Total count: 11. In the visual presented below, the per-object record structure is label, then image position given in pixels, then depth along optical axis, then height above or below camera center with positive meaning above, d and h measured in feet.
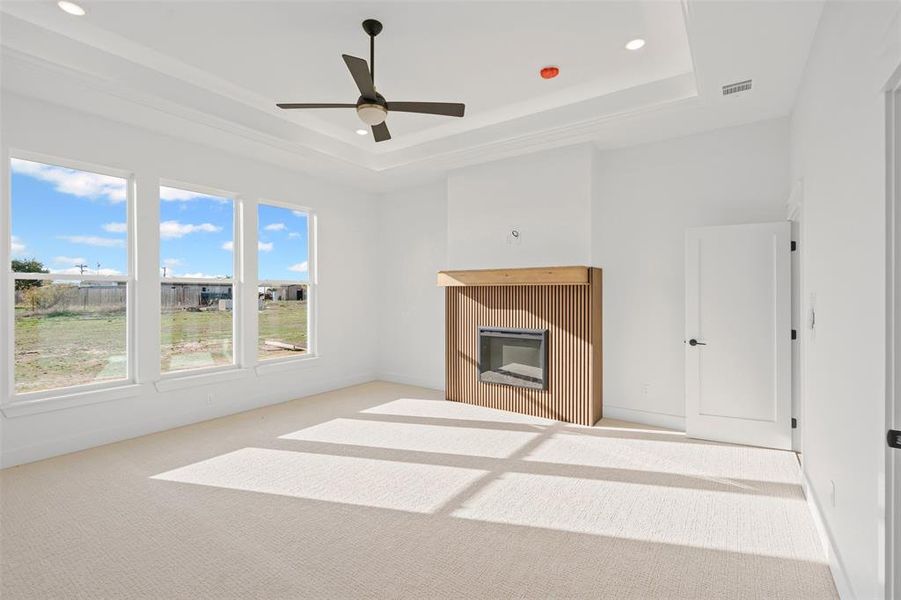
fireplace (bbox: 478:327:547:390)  16.17 -2.14
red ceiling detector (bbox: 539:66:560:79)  12.09 +6.25
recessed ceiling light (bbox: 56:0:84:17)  9.36 +6.29
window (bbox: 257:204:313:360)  17.97 +0.80
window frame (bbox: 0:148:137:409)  11.43 +0.57
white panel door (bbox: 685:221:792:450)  12.35 -1.01
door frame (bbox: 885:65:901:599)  4.62 -0.30
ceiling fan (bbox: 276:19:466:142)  9.39 +4.58
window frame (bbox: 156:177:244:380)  16.47 +0.86
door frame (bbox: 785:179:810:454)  11.88 -0.80
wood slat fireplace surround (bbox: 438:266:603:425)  14.97 -0.95
